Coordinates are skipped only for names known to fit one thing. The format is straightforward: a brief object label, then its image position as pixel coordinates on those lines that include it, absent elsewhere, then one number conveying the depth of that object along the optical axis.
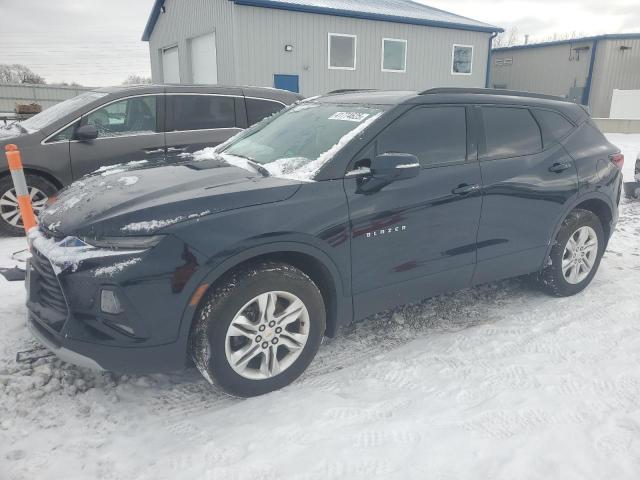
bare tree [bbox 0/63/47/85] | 57.51
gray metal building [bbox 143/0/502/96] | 15.30
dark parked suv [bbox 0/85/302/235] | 5.54
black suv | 2.49
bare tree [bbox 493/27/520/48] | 63.25
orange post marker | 4.04
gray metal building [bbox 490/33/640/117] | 23.03
